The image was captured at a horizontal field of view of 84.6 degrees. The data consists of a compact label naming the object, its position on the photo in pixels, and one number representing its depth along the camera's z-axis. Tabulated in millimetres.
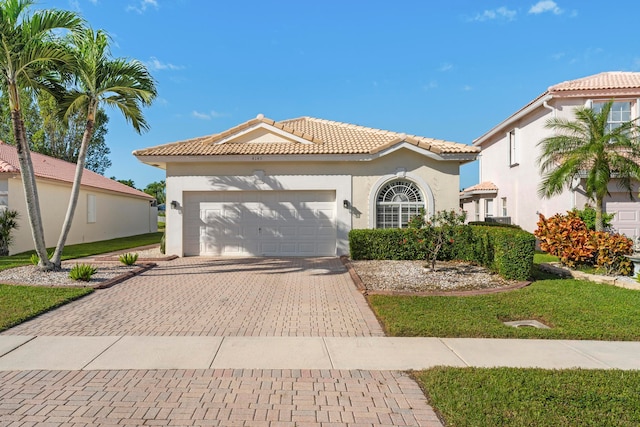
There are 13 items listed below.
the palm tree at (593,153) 11484
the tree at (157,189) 61219
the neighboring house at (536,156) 14352
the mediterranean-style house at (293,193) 13430
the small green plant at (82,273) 8938
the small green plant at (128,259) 11266
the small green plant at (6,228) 13906
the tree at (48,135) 30312
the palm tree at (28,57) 8500
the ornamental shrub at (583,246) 9375
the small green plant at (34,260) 10280
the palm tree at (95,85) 9492
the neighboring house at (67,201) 14820
